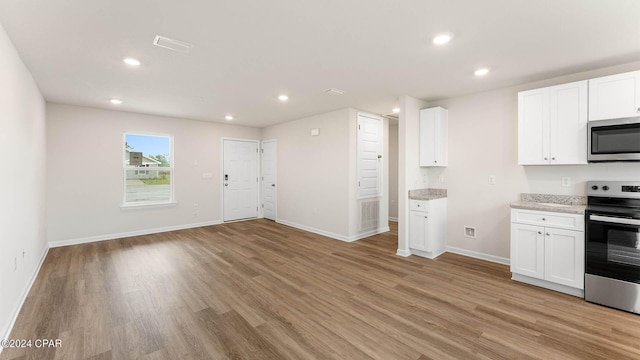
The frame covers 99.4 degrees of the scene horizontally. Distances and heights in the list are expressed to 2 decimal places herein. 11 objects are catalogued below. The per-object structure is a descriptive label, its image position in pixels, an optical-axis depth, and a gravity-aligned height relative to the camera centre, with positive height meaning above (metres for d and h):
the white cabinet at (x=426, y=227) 4.02 -0.74
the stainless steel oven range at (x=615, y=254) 2.51 -0.73
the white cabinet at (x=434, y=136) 4.25 +0.67
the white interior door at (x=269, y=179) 6.94 -0.01
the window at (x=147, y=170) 5.43 +0.19
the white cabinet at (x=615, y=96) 2.68 +0.83
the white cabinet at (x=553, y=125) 2.98 +0.61
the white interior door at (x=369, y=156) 5.23 +0.45
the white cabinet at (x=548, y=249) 2.82 -0.79
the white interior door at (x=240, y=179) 6.76 -0.01
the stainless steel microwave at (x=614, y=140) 2.69 +0.39
